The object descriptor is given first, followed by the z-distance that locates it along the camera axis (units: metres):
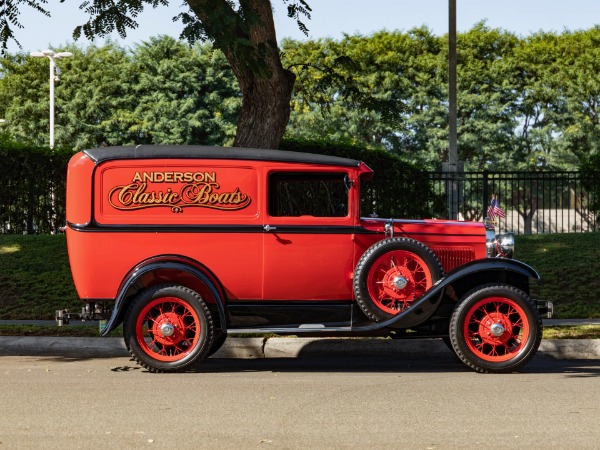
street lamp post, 41.06
